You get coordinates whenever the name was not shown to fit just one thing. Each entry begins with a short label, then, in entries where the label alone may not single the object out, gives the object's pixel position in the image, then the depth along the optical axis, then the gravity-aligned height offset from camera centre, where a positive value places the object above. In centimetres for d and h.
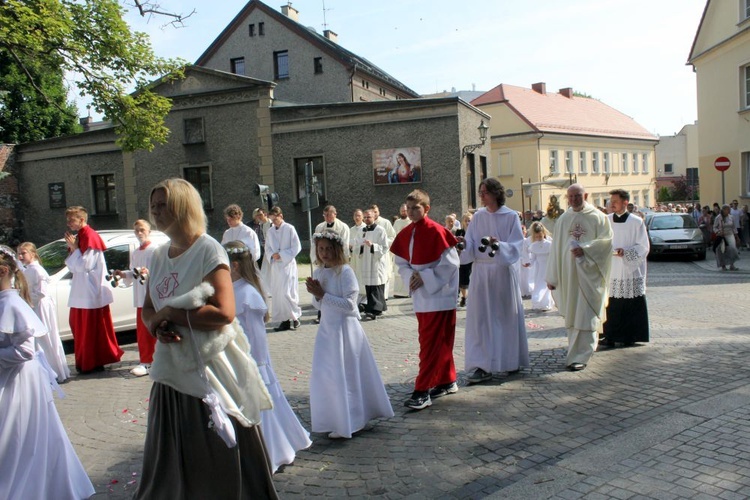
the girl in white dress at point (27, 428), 383 -120
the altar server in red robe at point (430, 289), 578 -69
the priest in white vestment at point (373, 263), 1177 -91
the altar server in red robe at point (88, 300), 787 -87
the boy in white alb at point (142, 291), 767 -82
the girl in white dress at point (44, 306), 730 -87
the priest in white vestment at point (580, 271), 697 -73
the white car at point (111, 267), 915 -59
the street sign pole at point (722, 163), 2074 +115
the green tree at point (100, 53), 1481 +462
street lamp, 2441 +259
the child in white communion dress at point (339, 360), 497 -113
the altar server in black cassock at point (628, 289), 798 -107
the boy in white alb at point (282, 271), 1070 -87
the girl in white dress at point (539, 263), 1186 -109
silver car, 2050 -116
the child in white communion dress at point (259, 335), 451 -81
